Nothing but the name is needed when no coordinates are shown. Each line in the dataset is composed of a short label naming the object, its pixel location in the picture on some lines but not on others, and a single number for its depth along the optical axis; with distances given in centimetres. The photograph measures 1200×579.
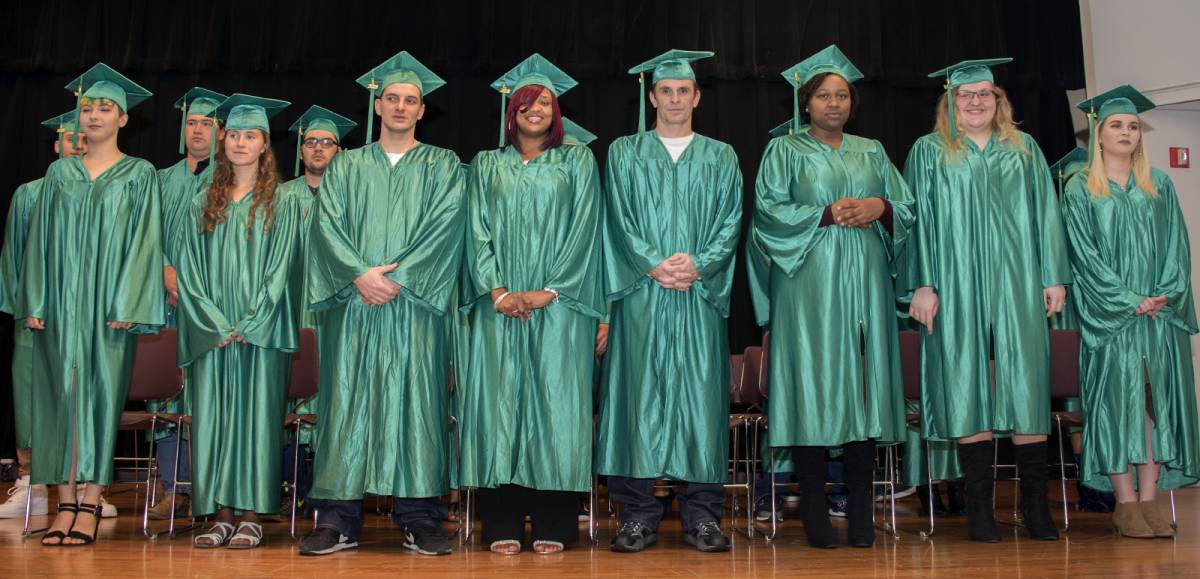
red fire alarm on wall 815
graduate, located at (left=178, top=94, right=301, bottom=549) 445
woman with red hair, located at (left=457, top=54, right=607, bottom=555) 425
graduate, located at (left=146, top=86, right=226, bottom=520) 569
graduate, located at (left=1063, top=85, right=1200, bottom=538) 480
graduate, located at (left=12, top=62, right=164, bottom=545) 454
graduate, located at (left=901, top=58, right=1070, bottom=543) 448
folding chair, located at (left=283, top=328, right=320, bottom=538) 555
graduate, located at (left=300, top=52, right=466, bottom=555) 422
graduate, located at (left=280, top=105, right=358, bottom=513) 635
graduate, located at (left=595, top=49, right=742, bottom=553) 432
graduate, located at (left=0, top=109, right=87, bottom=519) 502
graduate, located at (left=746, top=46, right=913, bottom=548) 432
